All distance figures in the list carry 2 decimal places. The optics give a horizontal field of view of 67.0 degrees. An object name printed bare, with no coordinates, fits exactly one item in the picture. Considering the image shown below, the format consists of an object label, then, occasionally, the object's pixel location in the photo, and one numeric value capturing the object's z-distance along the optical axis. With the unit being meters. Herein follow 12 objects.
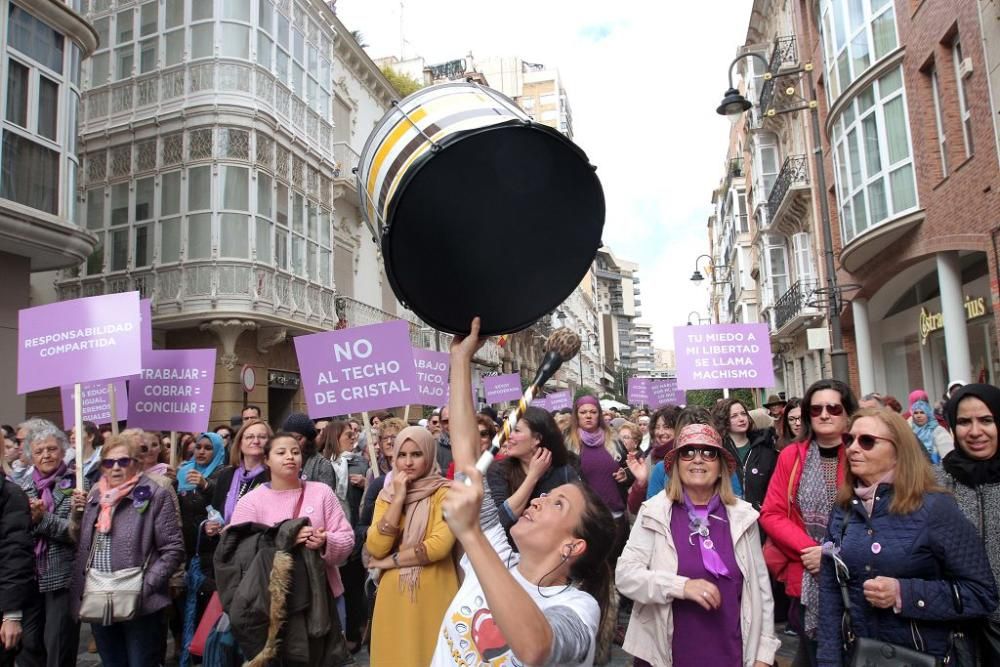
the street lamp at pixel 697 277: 35.62
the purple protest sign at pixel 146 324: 8.59
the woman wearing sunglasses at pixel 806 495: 3.88
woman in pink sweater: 4.40
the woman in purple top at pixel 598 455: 6.65
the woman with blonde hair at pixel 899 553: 2.90
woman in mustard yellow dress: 3.74
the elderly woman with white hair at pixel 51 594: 4.62
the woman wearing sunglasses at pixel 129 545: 4.56
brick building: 12.49
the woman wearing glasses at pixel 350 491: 6.63
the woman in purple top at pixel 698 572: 3.29
